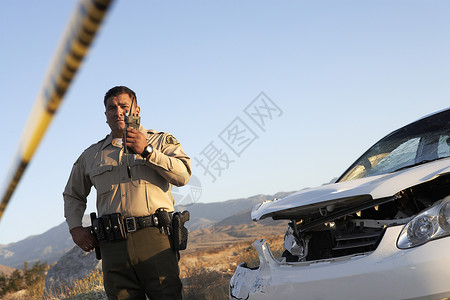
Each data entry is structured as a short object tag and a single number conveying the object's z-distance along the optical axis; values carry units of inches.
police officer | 134.9
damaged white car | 102.3
